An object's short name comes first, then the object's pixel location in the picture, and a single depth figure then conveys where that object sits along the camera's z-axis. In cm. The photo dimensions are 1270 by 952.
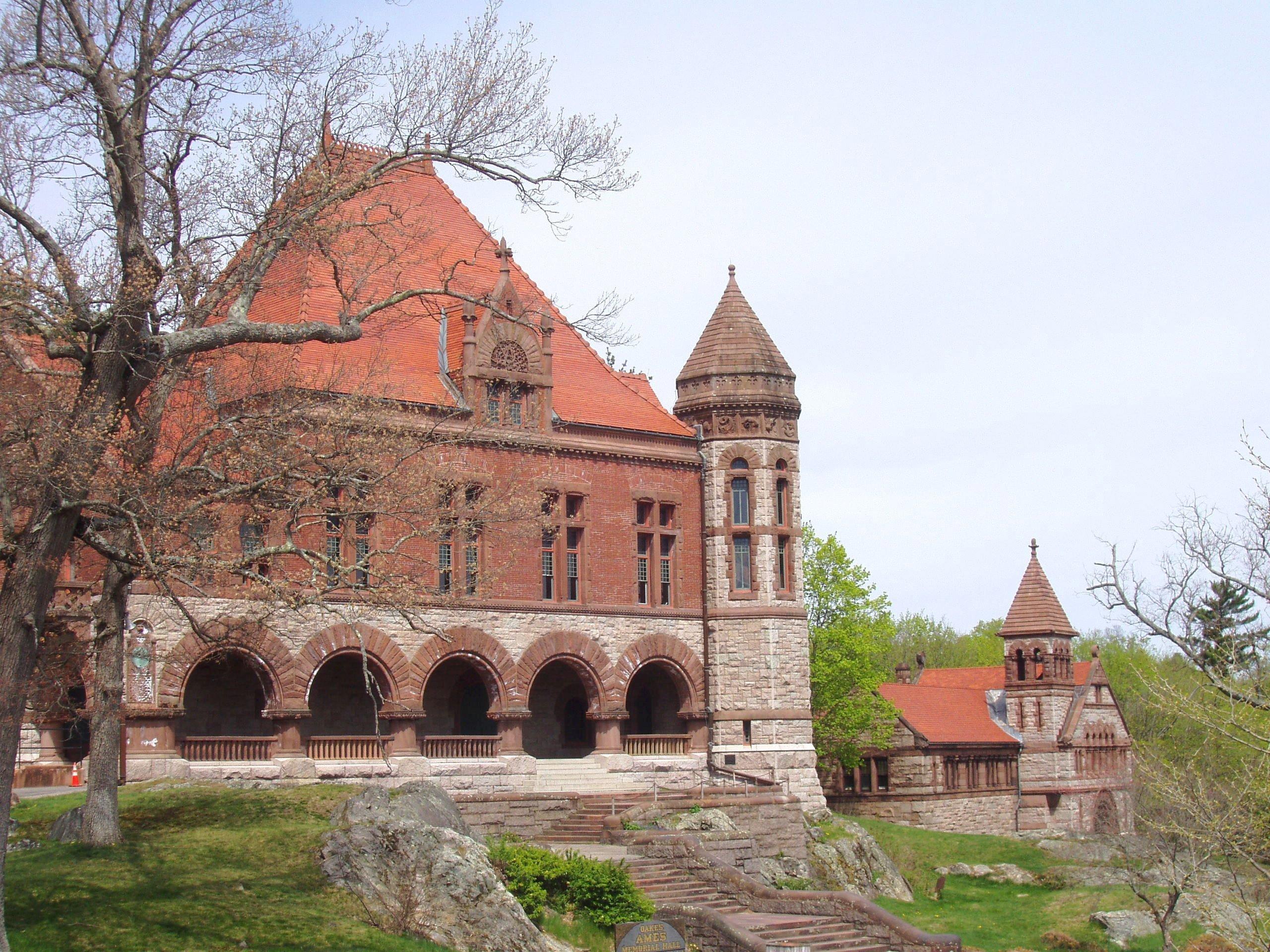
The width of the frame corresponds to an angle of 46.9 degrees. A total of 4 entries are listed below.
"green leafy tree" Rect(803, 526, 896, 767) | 4953
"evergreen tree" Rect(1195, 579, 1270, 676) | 2138
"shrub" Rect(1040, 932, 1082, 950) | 3397
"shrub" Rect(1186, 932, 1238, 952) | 3100
